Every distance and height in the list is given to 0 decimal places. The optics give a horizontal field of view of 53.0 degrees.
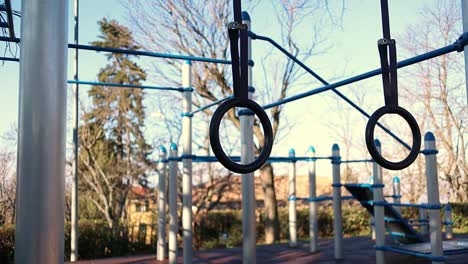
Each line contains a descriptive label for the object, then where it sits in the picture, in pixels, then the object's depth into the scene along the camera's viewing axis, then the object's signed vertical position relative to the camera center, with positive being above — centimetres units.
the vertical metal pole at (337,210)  612 -38
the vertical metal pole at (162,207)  659 -32
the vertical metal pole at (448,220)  824 -74
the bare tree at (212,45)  1019 +308
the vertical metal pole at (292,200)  742 -29
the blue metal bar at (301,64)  401 +101
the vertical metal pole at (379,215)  509 -38
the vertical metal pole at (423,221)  720 -65
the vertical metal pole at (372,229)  811 -90
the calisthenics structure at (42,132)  168 +20
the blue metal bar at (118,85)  553 +121
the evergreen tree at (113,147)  1366 +120
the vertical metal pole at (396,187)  825 -14
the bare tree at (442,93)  1177 +224
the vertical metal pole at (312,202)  687 -30
